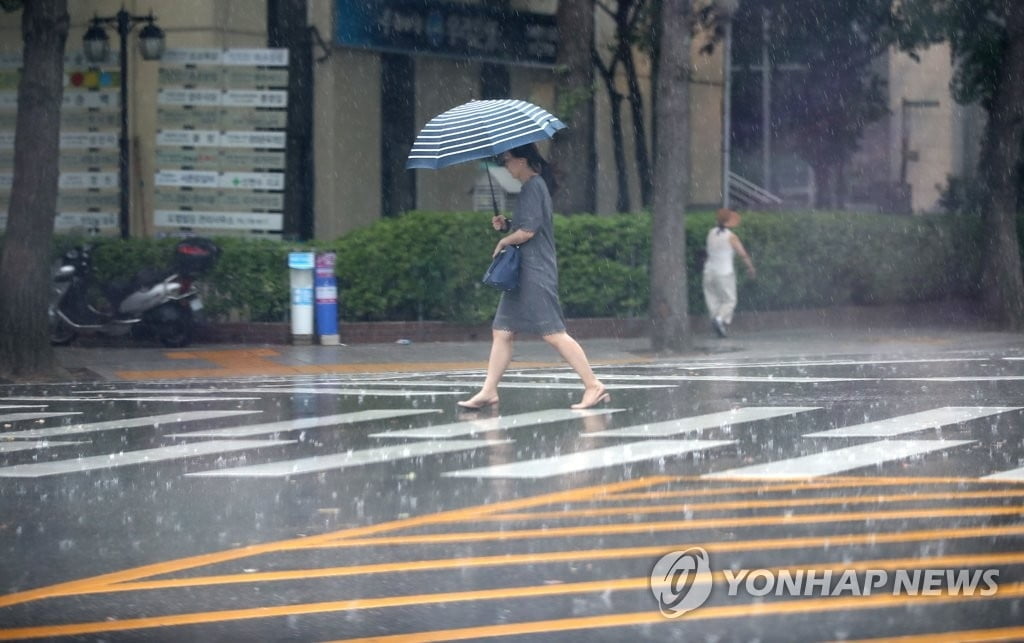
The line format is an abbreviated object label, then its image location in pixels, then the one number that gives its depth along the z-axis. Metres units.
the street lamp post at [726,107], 26.11
